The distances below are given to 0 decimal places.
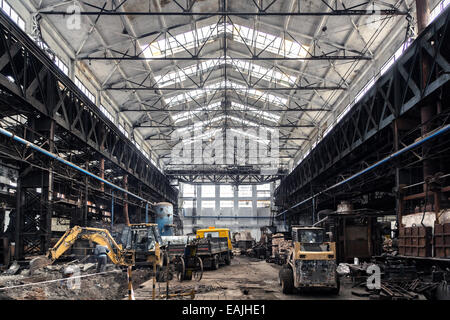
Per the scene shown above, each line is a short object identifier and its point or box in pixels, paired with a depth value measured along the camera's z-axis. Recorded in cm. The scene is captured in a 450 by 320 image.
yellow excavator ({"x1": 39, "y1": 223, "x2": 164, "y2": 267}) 1516
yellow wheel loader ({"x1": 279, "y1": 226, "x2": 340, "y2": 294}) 1116
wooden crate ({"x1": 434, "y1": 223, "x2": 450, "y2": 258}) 1037
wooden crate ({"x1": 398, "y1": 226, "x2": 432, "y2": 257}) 1132
